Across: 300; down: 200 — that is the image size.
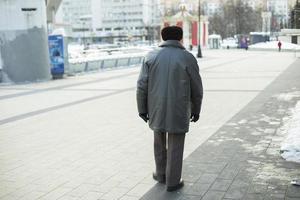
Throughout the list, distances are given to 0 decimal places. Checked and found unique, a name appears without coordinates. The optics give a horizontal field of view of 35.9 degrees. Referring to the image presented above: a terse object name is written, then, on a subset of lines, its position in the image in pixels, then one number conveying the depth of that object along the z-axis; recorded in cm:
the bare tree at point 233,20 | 8012
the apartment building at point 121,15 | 13400
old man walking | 494
